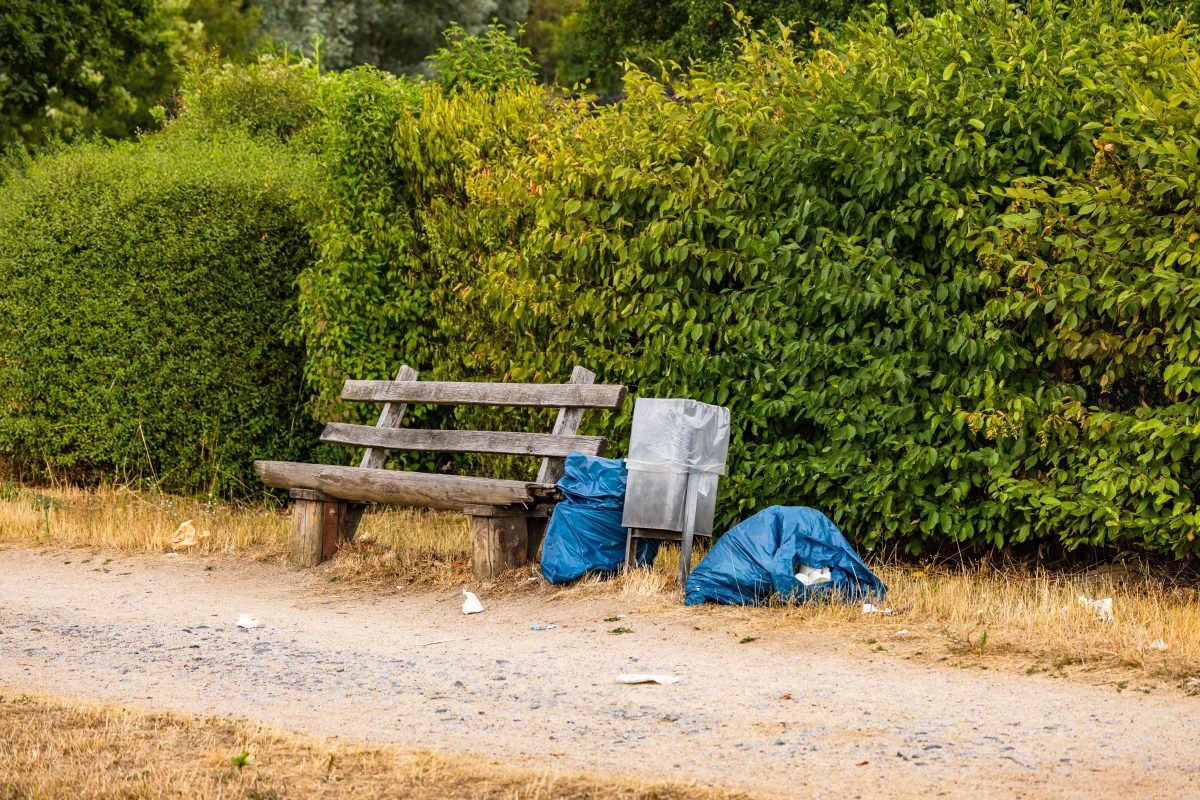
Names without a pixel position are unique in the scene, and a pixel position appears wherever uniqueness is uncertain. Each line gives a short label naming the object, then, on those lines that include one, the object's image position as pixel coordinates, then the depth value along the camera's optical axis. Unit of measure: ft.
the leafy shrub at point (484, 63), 66.33
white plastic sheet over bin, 43.91
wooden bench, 47.24
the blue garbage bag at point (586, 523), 45.65
